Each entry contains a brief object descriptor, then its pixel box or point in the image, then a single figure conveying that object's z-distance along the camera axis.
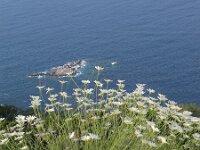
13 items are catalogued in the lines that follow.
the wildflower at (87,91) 6.52
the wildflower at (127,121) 5.71
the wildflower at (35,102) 5.98
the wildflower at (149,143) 5.45
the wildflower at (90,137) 5.12
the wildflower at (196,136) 6.32
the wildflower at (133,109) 6.05
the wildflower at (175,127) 6.11
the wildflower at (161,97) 6.86
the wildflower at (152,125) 5.57
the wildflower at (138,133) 5.57
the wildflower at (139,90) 6.74
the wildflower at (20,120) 5.89
